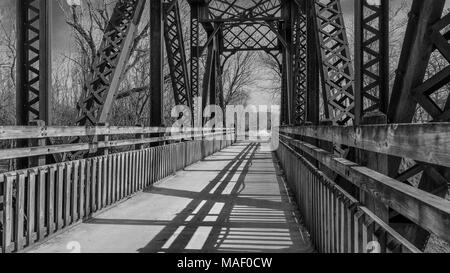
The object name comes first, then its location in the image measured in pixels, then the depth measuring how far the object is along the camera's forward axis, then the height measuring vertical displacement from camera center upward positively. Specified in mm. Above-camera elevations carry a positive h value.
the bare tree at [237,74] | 47625 +5975
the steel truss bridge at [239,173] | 2498 -369
